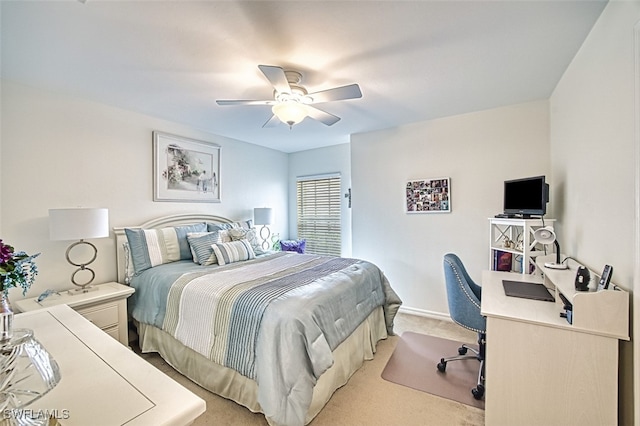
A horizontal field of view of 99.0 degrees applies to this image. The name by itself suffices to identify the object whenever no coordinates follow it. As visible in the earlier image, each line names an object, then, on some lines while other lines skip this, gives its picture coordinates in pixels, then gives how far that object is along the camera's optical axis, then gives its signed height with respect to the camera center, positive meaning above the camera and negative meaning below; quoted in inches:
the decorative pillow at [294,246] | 179.9 -22.9
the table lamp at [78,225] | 88.7 -4.4
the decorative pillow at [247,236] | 136.0 -12.7
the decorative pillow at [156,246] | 109.0 -14.5
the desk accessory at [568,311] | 56.7 -21.8
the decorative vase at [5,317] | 33.8 -13.5
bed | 67.5 -30.9
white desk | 53.3 -32.7
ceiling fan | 78.7 +34.9
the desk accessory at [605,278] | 53.9 -13.6
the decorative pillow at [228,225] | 141.1 -7.7
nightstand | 88.3 -31.2
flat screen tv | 92.0 +5.1
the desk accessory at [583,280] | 57.9 -14.8
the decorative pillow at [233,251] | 116.3 -17.8
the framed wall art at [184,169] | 130.6 +21.8
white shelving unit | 95.0 -12.7
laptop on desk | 72.4 -22.5
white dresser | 27.5 -20.4
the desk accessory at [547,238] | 79.4 -8.3
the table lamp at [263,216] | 169.8 -3.0
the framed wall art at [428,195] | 134.1 +7.8
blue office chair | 82.3 -30.2
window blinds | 189.5 -1.4
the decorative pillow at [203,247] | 115.3 -15.3
